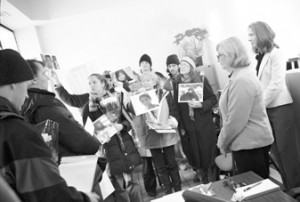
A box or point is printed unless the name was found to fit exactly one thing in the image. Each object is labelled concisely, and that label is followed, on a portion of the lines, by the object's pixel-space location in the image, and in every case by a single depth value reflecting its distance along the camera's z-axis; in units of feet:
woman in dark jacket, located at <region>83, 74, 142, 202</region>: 8.72
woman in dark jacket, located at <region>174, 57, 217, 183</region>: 10.62
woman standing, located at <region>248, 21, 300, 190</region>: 8.30
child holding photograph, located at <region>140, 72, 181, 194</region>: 10.41
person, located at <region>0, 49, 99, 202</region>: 3.21
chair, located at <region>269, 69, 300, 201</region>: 8.48
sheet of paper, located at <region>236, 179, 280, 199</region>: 4.62
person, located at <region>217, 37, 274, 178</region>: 6.32
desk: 4.44
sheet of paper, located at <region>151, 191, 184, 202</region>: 5.17
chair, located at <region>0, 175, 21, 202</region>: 1.63
